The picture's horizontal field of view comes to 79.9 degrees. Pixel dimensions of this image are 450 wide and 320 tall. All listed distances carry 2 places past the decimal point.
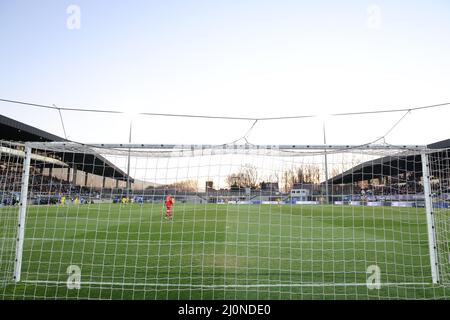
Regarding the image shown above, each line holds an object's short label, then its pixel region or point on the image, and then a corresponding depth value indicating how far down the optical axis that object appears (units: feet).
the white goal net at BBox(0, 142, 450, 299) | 12.41
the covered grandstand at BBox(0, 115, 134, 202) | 70.54
